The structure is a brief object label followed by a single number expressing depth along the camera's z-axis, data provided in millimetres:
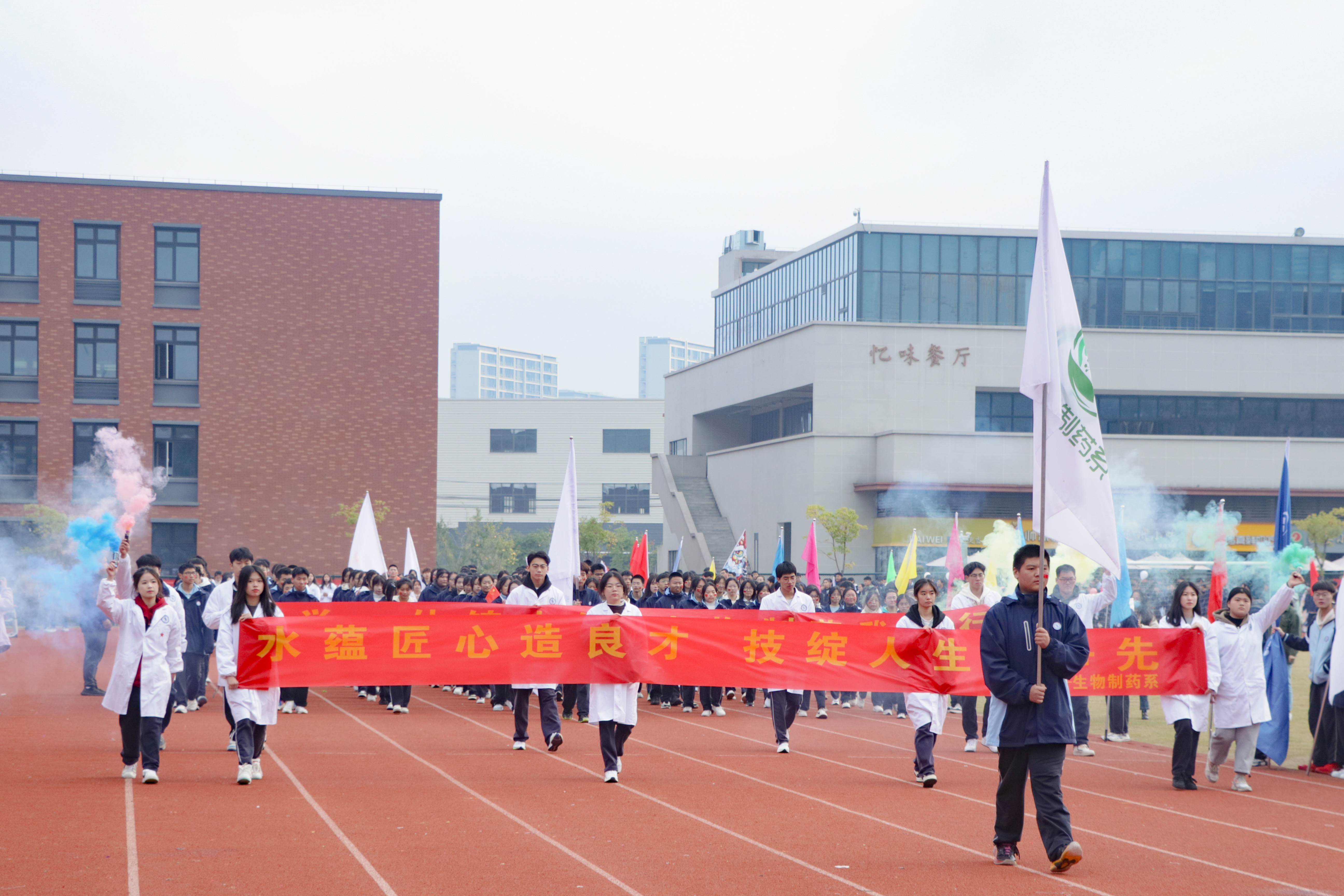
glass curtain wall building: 53000
